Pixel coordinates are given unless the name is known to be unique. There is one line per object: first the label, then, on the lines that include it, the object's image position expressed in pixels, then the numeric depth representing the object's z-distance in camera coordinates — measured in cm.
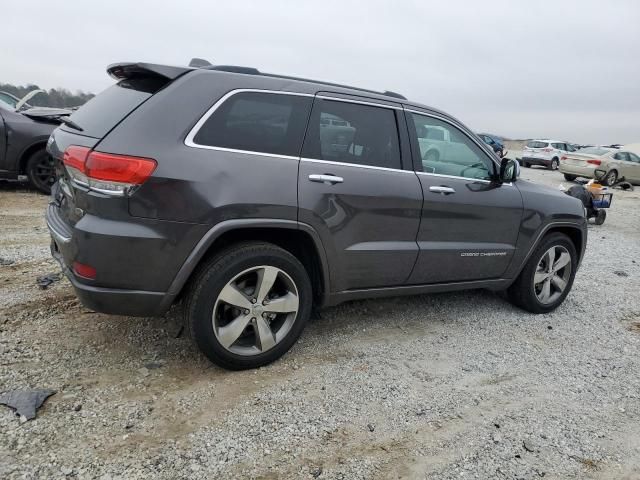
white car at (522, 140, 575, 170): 2622
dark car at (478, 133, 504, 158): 2933
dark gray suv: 263
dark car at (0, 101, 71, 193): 718
